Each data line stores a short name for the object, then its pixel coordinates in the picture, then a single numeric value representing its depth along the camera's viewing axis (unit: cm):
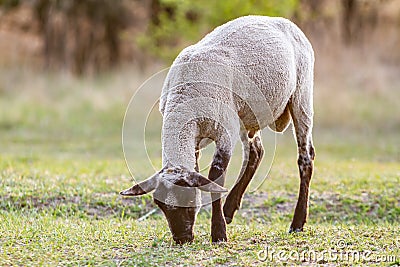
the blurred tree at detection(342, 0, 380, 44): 2615
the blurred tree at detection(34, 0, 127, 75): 2752
